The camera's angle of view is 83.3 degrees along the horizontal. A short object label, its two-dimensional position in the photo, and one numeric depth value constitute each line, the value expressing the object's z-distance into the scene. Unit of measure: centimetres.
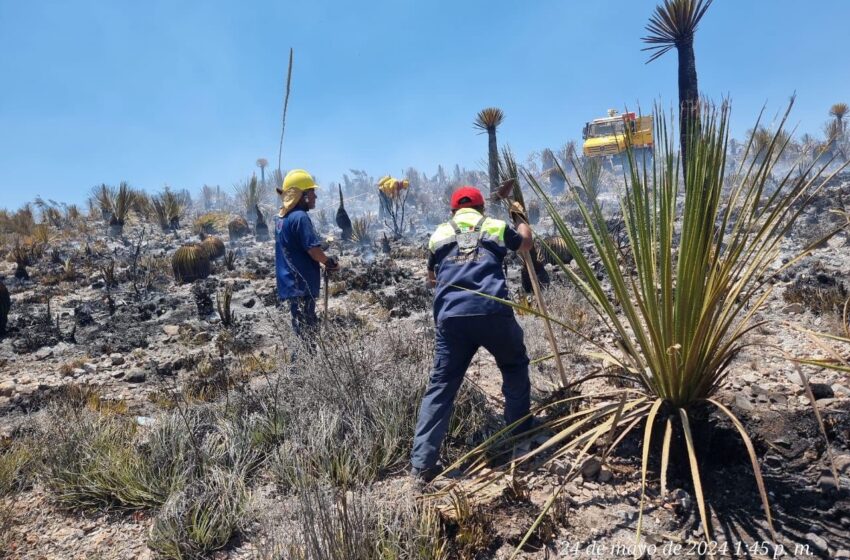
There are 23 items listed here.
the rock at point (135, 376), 540
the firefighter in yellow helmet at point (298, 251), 408
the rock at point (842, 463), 197
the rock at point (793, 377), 298
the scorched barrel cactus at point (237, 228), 1777
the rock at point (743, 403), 254
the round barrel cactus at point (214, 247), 1325
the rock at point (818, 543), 165
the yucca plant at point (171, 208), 1752
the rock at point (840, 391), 265
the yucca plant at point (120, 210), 1644
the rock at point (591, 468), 241
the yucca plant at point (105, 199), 1798
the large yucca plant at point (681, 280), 184
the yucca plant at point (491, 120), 1469
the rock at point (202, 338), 682
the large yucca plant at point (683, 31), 995
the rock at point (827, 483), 187
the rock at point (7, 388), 506
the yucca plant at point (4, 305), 747
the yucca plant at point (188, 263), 1109
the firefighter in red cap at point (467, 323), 260
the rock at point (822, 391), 262
